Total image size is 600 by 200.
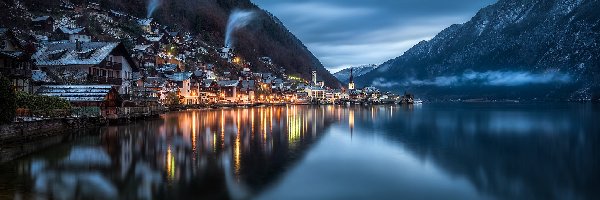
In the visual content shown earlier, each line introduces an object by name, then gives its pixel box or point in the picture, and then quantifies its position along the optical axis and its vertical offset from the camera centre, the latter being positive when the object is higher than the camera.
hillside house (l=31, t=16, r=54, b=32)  124.88 +19.48
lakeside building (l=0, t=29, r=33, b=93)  55.25 +4.59
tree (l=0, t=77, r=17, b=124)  37.50 -0.03
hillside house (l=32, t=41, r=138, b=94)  73.81 +5.87
